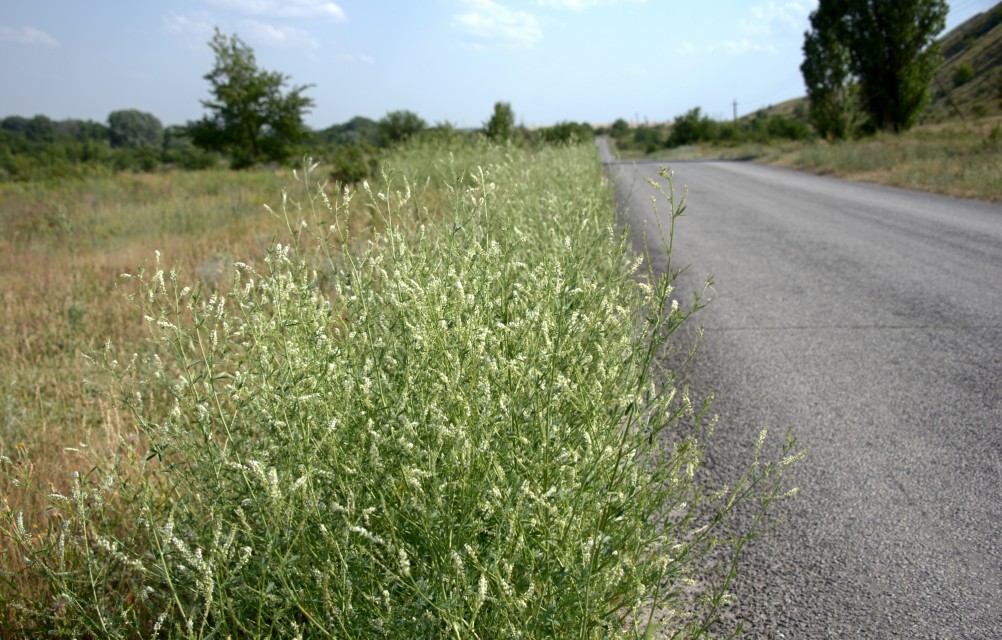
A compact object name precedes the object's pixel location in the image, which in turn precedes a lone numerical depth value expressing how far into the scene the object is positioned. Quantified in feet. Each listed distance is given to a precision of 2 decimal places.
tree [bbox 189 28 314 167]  98.94
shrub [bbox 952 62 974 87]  201.27
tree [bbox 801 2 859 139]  101.40
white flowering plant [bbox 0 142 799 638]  5.93
